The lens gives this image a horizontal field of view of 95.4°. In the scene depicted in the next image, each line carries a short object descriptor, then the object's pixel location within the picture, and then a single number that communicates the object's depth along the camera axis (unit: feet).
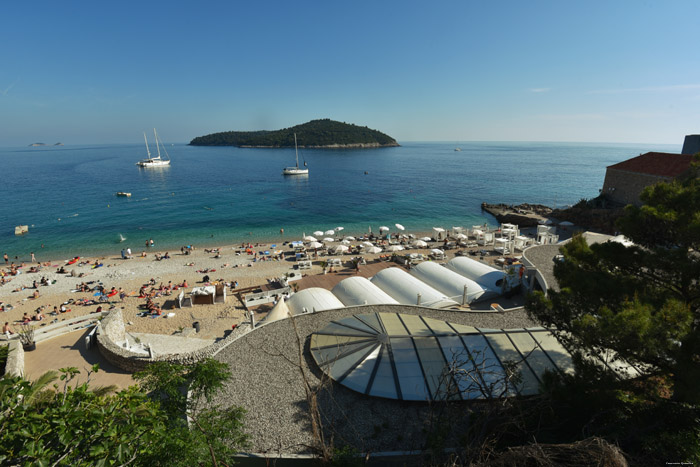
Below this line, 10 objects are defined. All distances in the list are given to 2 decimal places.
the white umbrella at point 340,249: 108.68
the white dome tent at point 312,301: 55.77
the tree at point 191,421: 16.22
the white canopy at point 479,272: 68.49
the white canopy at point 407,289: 60.18
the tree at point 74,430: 11.55
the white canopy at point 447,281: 64.49
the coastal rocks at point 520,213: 159.74
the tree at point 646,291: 18.34
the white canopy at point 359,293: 58.34
